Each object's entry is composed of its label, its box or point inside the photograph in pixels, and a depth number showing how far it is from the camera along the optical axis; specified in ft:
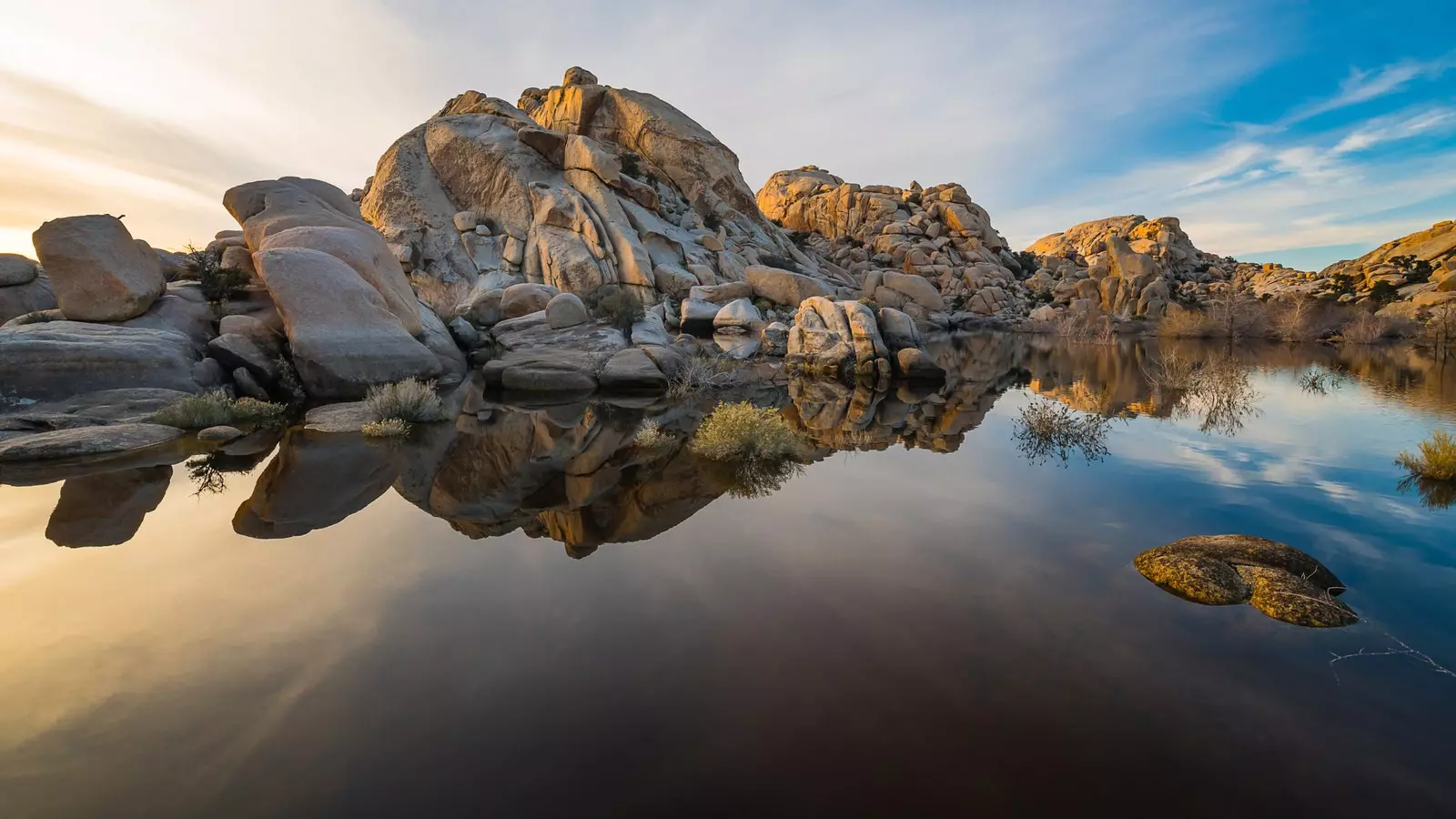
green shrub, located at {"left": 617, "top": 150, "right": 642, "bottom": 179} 154.40
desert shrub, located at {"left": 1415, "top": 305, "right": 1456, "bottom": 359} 99.77
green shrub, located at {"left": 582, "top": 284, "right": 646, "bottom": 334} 85.40
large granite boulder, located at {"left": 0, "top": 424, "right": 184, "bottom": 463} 31.91
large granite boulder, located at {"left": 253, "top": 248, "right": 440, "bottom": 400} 51.42
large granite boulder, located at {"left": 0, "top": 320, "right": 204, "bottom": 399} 38.37
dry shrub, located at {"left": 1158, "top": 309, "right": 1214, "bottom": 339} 137.18
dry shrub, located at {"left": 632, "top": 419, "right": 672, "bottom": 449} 39.55
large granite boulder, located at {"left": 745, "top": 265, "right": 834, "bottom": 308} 122.31
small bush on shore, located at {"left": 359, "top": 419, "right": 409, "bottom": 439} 41.22
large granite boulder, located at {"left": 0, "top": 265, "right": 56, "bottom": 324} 55.31
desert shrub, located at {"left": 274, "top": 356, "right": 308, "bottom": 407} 51.67
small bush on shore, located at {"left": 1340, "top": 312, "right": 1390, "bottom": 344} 110.22
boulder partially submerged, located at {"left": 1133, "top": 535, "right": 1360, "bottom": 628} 16.87
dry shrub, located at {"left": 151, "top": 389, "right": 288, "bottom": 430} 39.99
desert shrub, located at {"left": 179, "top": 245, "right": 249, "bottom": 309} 56.39
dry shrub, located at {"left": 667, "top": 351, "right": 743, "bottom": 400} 63.24
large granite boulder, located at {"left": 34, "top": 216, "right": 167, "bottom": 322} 46.62
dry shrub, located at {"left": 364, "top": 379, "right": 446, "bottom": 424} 44.60
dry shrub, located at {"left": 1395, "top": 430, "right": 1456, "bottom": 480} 28.91
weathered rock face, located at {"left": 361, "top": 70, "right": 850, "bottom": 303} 121.70
